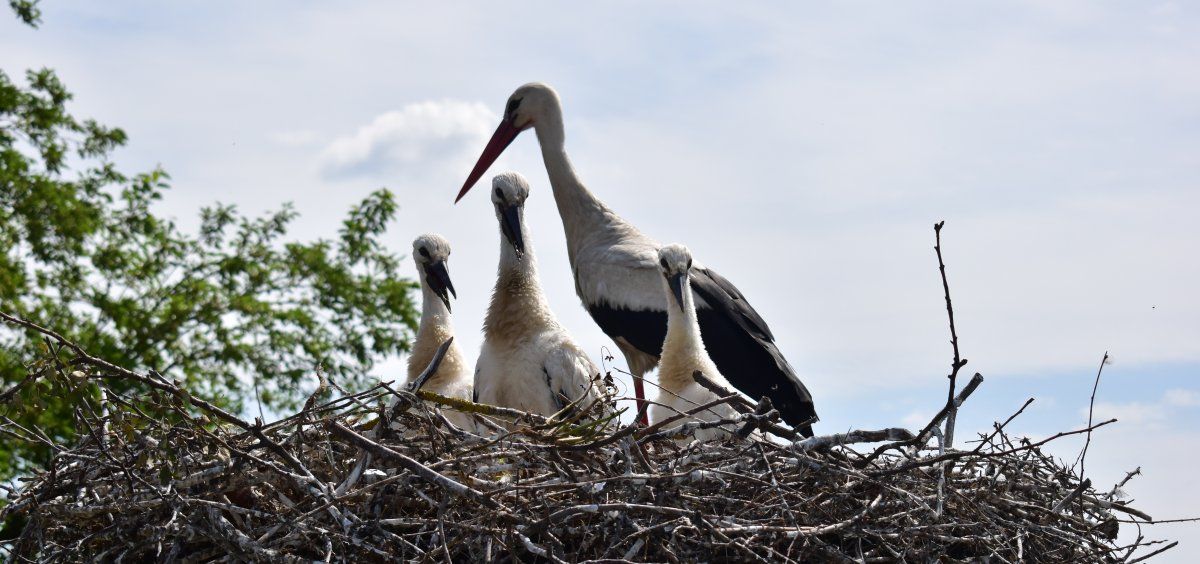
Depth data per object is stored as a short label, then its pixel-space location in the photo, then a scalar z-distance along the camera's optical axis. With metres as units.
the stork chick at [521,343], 5.15
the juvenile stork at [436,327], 5.43
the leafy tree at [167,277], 13.35
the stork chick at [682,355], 4.79
